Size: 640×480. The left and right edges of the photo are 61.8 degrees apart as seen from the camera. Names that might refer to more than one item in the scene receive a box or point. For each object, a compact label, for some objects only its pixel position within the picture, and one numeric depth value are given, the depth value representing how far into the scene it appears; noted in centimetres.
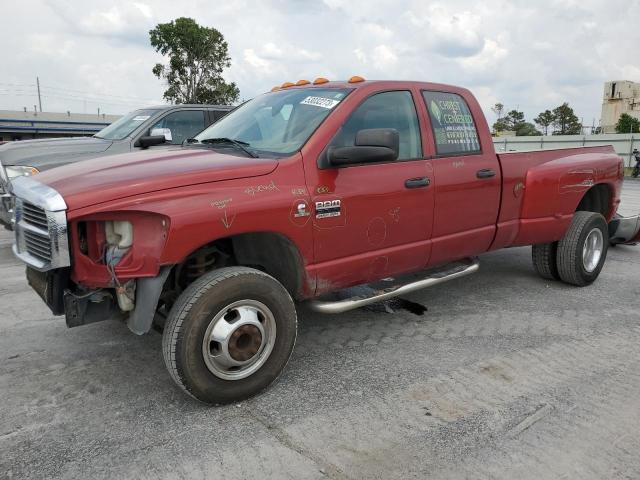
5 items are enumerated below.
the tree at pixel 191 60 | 3528
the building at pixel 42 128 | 3294
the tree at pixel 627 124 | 3975
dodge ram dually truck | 279
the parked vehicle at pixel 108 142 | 622
